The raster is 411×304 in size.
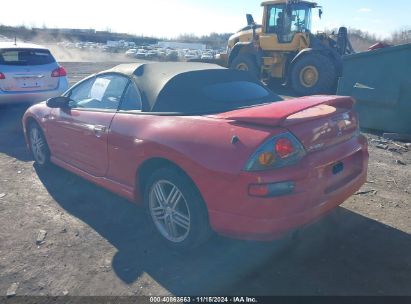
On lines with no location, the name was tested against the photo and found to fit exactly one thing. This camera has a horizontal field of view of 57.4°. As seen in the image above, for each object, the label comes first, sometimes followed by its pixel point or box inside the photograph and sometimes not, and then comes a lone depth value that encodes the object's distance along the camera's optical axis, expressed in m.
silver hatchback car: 7.62
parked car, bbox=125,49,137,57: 42.31
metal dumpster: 6.78
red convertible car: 2.66
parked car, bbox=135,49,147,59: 39.40
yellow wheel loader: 11.77
